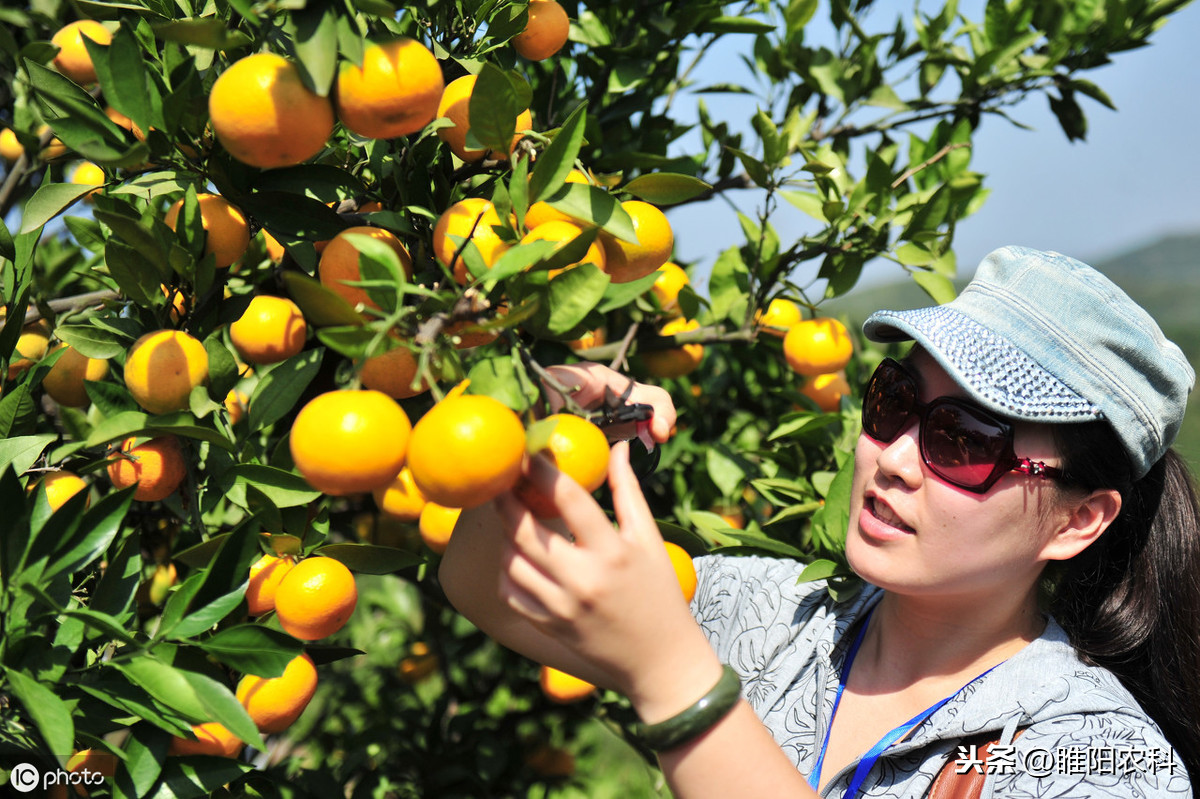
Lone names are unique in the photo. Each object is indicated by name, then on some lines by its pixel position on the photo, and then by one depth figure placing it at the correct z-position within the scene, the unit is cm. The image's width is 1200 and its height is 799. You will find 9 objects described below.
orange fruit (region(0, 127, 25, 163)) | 174
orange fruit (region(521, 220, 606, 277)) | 83
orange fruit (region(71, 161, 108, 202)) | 154
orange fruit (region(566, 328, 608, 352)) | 138
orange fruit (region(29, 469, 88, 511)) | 101
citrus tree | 74
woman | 83
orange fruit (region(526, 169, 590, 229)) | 90
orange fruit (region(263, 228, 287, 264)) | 128
